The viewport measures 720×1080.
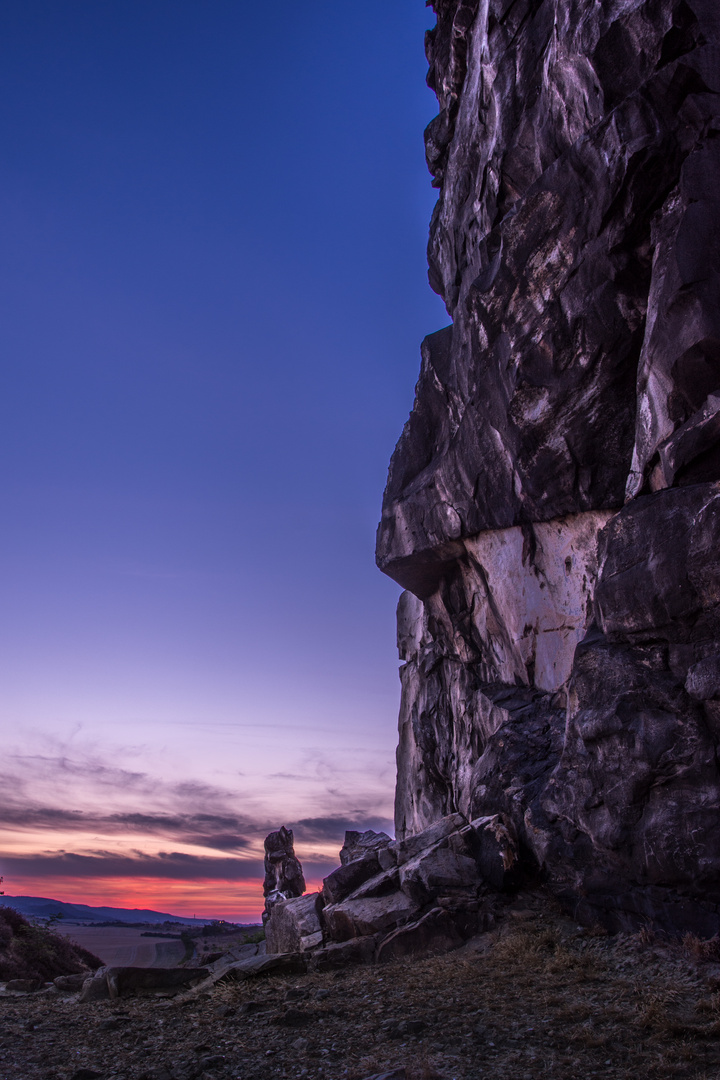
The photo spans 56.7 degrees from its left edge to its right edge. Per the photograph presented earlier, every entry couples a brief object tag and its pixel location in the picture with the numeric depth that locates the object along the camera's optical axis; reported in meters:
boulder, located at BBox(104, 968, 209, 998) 19.17
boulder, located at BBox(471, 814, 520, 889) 21.78
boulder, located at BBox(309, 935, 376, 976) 19.78
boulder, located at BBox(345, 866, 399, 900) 23.67
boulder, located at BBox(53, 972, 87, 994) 21.97
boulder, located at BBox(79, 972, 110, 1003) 19.13
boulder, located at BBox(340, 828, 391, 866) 36.28
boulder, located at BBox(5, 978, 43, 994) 22.18
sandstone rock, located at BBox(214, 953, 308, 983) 18.97
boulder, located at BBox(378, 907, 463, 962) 19.66
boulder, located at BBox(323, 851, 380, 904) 25.54
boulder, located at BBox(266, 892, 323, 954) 23.42
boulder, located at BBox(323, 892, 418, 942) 21.44
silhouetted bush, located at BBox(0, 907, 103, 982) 27.98
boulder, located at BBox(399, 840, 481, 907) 21.84
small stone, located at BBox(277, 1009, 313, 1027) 14.18
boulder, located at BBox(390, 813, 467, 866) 25.81
